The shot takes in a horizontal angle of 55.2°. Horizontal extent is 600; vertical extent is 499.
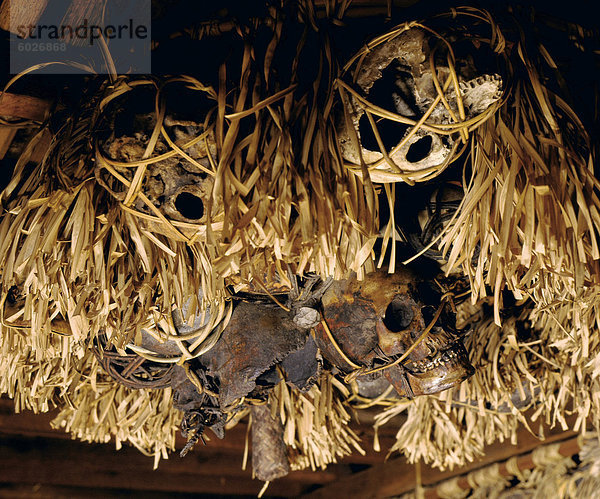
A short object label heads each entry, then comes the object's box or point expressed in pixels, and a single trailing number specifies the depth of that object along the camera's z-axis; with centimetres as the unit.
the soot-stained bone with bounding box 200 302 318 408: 124
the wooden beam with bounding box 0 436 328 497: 250
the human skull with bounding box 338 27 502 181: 85
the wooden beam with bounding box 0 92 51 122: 102
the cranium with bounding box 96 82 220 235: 89
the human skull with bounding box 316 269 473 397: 114
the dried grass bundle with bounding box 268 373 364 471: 157
